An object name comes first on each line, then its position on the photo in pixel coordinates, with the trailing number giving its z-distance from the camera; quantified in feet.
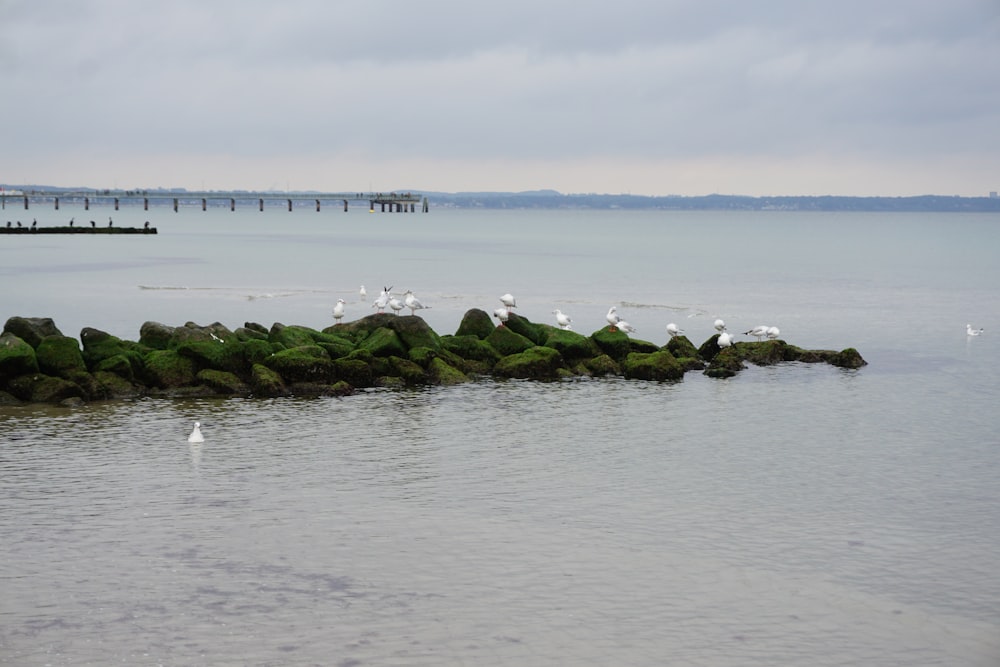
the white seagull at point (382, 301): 124.26
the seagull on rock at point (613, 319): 113.60
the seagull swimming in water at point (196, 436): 71.67
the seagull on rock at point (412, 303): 122.11
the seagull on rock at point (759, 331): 120.16
